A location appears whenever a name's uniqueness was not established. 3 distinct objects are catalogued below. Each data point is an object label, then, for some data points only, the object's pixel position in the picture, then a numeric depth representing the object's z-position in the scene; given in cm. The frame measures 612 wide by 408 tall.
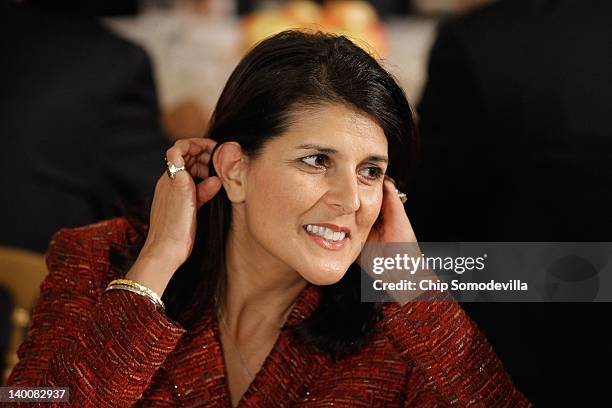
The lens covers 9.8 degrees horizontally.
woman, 324
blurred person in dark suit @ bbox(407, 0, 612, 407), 348
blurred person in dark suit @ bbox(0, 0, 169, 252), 385
